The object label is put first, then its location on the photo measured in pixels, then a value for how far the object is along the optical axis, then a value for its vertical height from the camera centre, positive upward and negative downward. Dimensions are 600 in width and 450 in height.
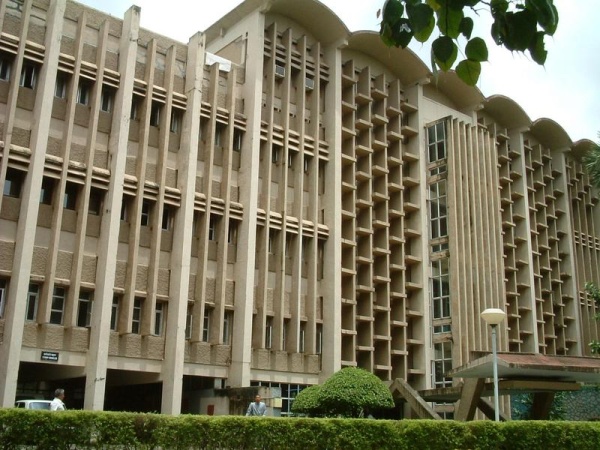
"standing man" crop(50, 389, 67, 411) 17.65 -0.02
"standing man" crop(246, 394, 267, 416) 21.38 +0.01
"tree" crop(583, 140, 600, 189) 29.95 +10.16
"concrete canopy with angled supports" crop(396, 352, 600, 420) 20.84 +1.18
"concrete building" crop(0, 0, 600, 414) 26.08 +8.37
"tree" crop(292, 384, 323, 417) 25.92 +0.23
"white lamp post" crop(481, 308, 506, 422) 19.16 +2.44
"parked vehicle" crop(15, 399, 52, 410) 20.97 -0.02
